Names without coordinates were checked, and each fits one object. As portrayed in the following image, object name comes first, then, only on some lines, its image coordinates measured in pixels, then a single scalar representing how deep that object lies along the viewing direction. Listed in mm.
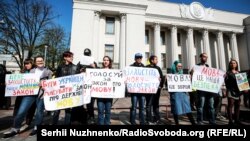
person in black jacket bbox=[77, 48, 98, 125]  5234
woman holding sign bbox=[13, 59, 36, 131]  5211
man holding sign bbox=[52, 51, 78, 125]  4810
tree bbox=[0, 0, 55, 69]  24734
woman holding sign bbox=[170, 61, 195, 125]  5145
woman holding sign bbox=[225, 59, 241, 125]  5559
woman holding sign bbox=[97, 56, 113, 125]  4562
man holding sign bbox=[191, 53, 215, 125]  5426
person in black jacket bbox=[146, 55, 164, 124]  5629
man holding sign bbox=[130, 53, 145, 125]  5141
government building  26109
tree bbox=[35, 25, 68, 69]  28784
